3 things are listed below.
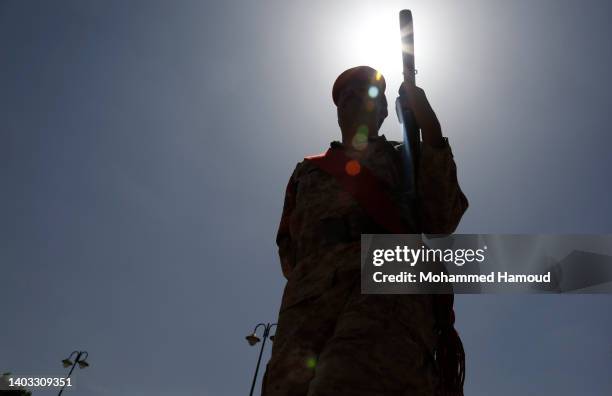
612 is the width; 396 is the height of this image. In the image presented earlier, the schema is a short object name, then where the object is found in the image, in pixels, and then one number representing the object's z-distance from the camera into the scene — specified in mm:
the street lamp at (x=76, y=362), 22281
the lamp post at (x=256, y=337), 18741
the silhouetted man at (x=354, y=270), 1867
